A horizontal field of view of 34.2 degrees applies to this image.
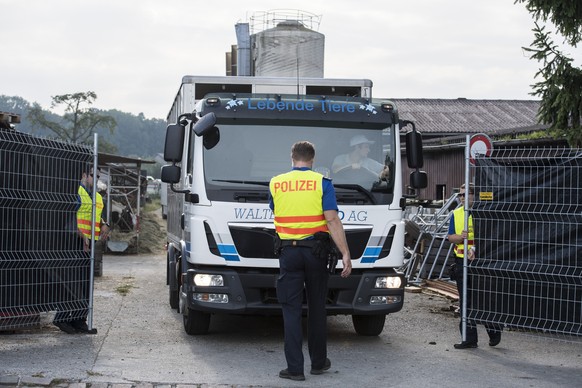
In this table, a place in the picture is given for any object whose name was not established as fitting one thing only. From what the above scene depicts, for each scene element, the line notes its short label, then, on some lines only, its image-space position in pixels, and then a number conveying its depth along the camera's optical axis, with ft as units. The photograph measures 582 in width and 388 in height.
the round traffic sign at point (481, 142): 48.29
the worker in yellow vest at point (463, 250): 33.37
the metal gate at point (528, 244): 30.55
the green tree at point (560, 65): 40.60
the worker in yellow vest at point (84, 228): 34.83
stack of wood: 52.30
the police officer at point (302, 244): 27.04
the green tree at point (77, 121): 273.54
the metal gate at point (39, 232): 31.19
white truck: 33.12
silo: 46.32
